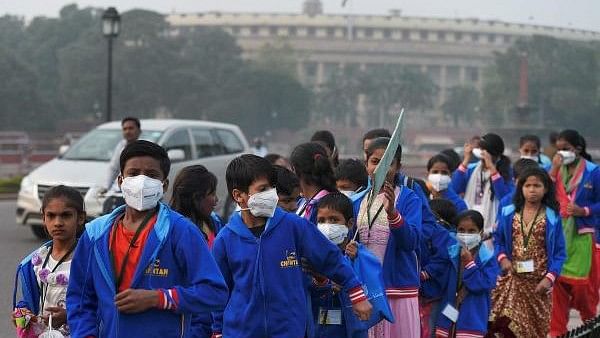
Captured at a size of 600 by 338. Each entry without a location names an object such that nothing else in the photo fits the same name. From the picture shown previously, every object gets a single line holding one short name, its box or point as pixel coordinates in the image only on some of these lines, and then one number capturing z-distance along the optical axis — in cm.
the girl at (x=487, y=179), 1332
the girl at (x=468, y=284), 1025
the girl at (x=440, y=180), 1194
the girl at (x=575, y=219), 1301
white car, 2121
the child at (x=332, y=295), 770
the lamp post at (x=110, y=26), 3507
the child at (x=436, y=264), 967
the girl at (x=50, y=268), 715
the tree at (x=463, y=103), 13862
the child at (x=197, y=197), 818
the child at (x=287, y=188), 848
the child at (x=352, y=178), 878
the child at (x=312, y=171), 839
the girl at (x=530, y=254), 1114
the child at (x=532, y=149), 1477
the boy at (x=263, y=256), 691
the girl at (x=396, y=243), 822
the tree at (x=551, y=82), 10829
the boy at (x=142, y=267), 588
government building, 16096
